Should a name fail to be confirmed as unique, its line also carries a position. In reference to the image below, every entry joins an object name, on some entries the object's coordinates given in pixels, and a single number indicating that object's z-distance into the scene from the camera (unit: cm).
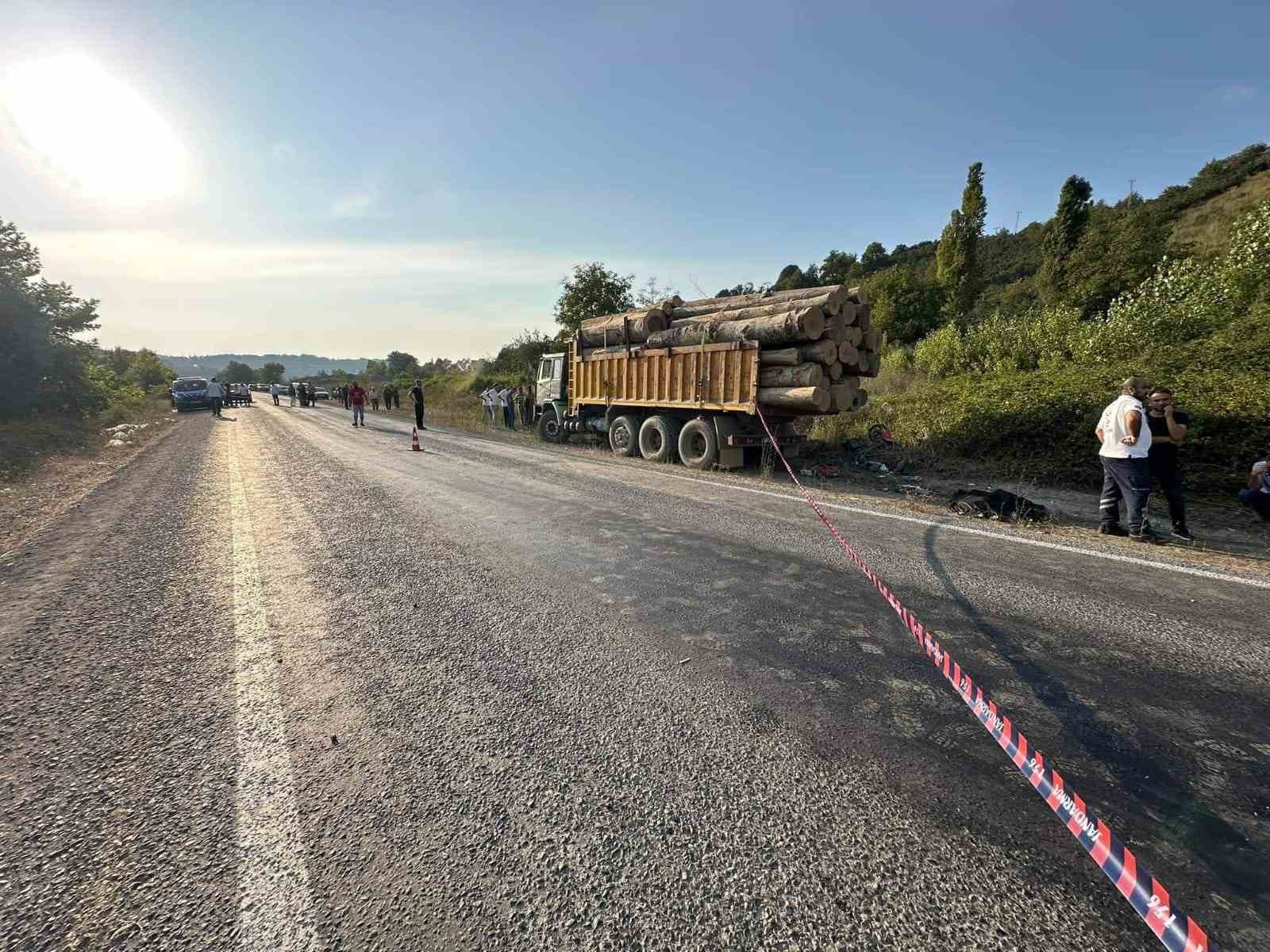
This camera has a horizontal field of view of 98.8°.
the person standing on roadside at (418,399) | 1817
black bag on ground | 597
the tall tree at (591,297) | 2694
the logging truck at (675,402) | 964
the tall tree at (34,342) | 1412
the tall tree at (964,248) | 3055
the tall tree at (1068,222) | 2928
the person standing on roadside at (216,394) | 2316
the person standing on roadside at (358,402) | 1988
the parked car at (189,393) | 2673
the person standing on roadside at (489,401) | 2127
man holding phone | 536
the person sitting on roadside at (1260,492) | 583
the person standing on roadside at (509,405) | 1995
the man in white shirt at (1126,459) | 514
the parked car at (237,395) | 3469
